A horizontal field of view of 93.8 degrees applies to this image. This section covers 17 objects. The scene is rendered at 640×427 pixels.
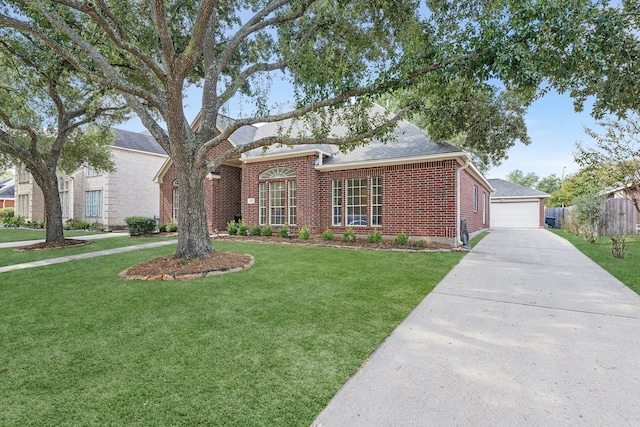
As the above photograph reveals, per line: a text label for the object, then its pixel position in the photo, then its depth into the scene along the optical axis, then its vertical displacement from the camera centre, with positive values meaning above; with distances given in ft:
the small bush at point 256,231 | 43.27 -2.42
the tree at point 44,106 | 30.09 +14.10
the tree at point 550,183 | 168.66 +17.95
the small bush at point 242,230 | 44.06 -2.32
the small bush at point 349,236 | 37.42 -2.74
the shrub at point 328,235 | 38.09 -2.67
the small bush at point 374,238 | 35.58 -2.84
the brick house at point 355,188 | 33.73 +3.54
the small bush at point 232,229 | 45.09 -2.22
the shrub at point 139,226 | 46.78 -1.82
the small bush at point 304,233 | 38.86 -2.53
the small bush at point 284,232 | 40.83 -2.43
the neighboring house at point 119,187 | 65.92 +6.41
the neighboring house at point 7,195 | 114.32 +7.44
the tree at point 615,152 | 30.83 +6.46
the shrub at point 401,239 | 33.37 -2.78
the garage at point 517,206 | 74.43 +1.96
